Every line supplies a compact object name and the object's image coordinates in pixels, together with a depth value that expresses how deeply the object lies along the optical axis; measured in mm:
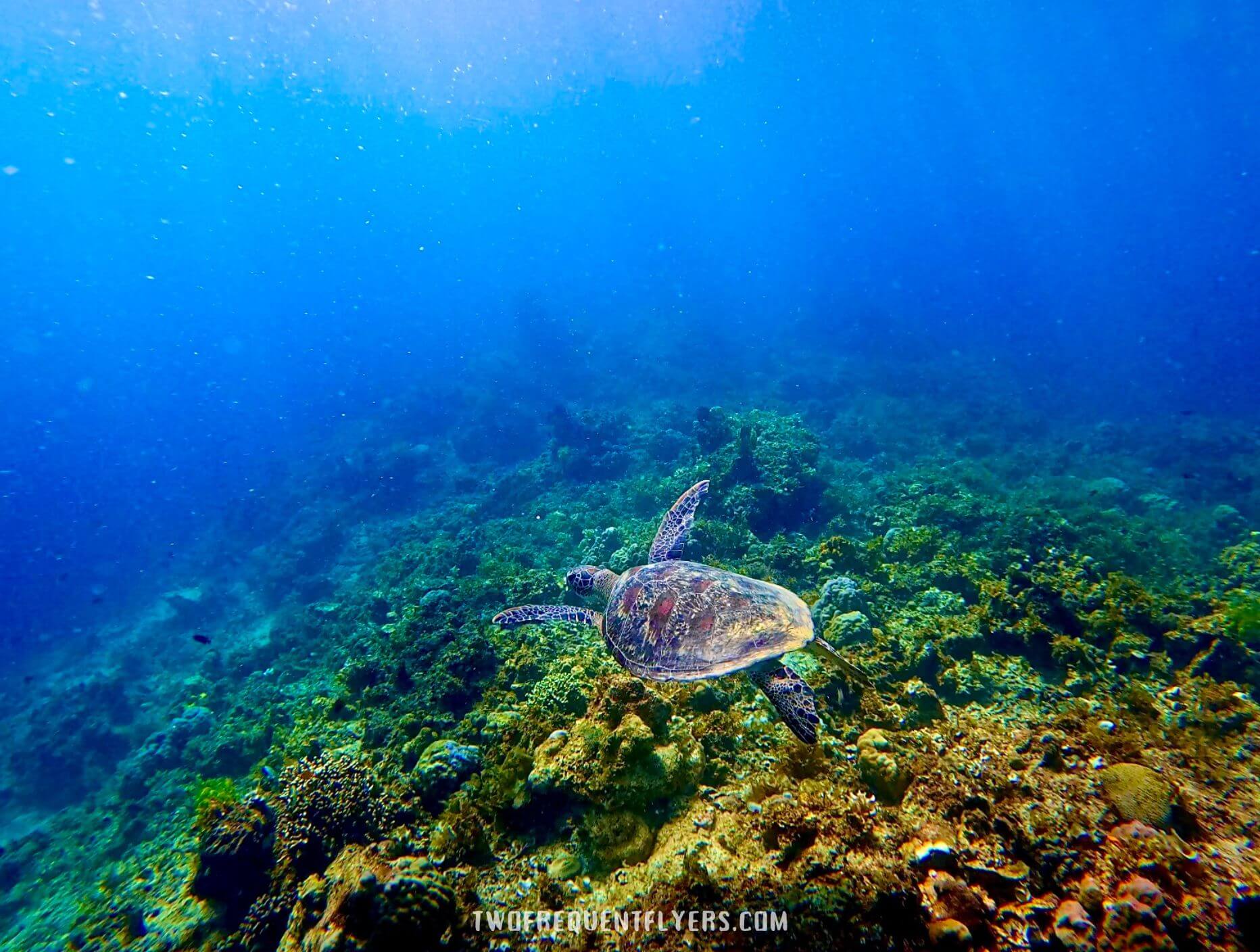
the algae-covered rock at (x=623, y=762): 3438
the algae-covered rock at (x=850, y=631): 5113
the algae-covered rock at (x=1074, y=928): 2057
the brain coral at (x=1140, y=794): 2641
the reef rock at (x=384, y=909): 2627
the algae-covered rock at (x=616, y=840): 3205
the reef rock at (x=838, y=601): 5684
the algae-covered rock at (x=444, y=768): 4379
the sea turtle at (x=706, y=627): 3879
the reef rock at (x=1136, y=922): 1966
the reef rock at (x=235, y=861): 4465
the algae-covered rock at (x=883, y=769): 3172
